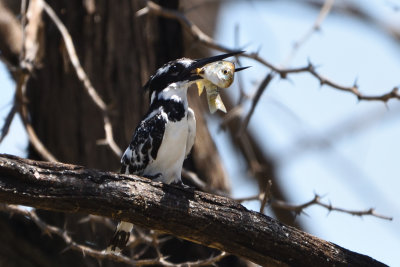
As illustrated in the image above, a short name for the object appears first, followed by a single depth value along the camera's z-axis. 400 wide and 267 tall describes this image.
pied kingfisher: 8.50
